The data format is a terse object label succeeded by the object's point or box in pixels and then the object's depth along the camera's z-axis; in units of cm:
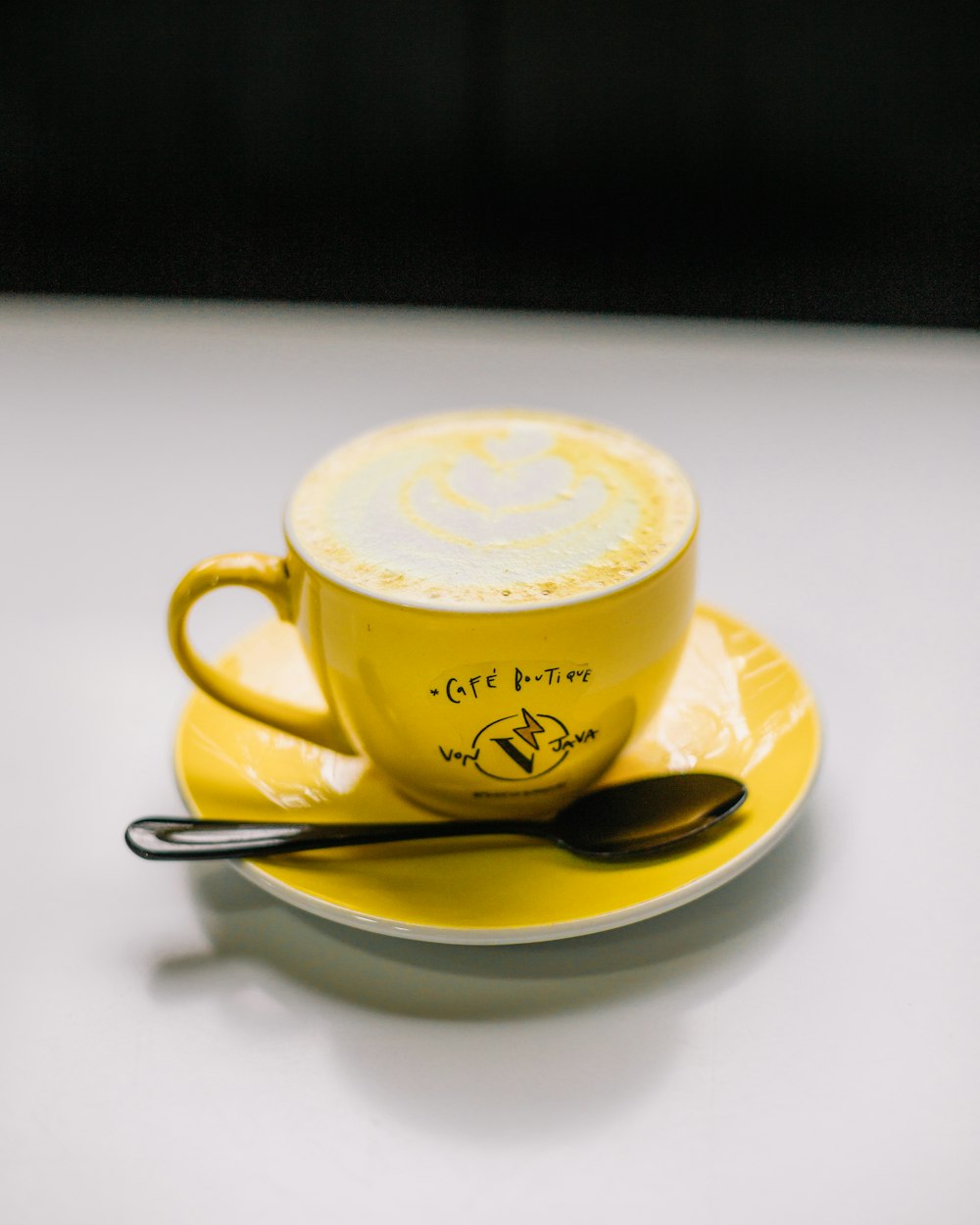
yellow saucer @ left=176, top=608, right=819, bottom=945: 48
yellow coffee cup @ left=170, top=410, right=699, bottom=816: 49
